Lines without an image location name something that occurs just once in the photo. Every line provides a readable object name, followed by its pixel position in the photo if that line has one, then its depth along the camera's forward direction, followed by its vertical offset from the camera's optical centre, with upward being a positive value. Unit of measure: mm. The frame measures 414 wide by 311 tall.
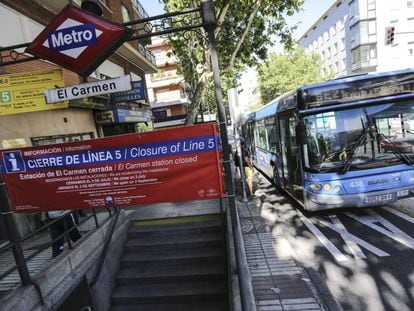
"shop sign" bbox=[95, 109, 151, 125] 10578 +780
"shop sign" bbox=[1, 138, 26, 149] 6680 +223
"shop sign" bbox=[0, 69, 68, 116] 5324 +1048
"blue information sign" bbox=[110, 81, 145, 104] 11031 +1487
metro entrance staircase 4934 -2495
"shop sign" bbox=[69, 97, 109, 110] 8710 +1195
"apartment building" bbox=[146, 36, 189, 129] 36344 +5308
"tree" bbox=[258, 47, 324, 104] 31703 +4382
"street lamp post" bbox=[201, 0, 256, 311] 3010 -52
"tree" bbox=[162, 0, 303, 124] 9508 +3397
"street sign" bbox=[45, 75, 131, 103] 3367 +594
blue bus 5914 -683
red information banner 3568 -412
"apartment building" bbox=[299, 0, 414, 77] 31078 +6998
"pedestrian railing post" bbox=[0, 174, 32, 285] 3479 -905
